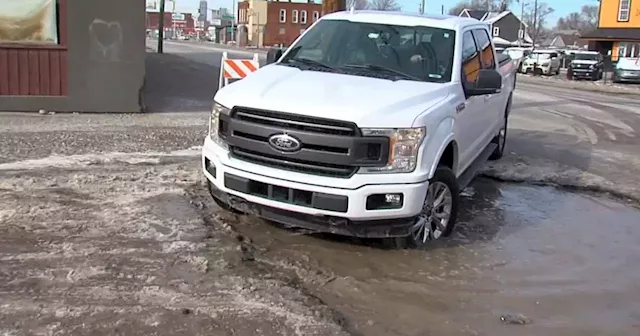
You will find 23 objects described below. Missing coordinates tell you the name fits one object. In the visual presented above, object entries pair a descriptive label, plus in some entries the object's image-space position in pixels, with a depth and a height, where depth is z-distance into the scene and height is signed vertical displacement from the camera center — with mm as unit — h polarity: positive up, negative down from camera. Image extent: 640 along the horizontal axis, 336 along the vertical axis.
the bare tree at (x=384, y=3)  89750 +5189
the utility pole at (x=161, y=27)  32562 +222
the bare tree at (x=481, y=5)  107750 +7016
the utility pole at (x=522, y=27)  83688 +2765
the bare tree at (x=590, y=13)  131500 +7531
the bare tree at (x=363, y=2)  89375 +4981
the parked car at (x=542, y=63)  43656 -694
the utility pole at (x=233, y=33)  101456 +346
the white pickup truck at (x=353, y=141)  5398 -770
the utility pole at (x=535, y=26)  91462 +3571
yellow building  47250 +1689
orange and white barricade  12016 -528
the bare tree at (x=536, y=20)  101125 +4593
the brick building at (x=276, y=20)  93062 +2298
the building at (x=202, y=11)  137700 +4361
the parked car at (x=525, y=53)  44356 -156
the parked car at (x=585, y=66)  39438 -706
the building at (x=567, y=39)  100281 +2206
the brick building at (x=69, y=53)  12188 -443
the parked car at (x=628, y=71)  36281 -760
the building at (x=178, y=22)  100938 +1663
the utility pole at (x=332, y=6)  13047 +634
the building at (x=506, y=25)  88875 +3093
